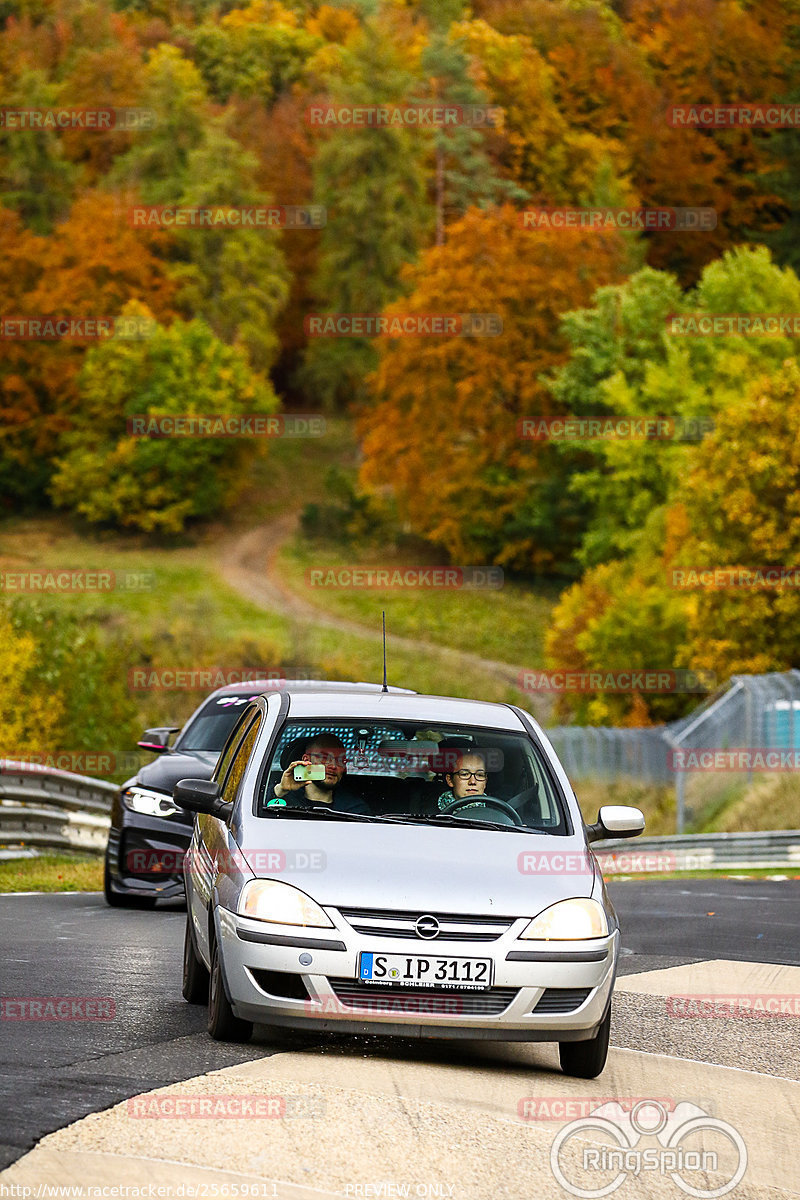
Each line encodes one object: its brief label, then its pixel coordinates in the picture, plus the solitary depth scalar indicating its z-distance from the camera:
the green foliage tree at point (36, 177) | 108.75
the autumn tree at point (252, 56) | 131.88
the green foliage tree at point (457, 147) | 101.56
